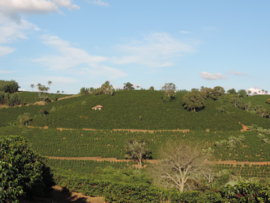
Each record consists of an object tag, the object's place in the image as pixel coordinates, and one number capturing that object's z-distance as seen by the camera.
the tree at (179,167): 26.22
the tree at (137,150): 49.19
